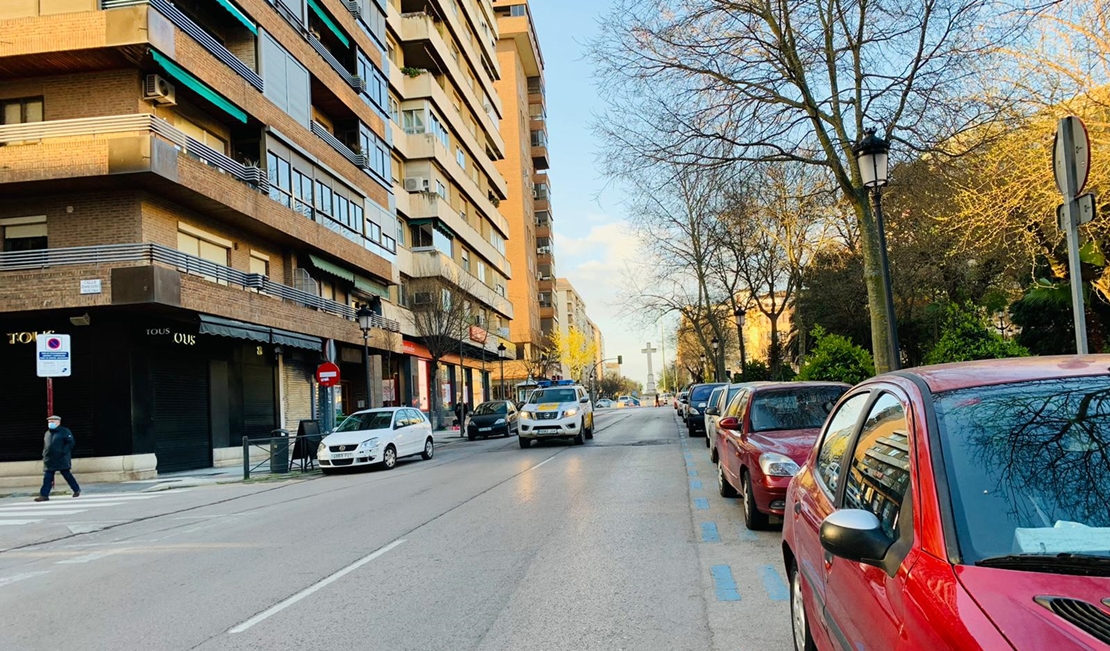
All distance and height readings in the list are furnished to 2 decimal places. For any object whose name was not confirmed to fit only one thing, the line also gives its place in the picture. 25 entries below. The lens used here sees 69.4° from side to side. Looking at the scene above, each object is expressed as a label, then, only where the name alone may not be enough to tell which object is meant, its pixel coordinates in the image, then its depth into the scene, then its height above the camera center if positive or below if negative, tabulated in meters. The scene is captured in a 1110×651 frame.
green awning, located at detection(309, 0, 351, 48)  30.06 +14.67
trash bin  19.84 -1.23
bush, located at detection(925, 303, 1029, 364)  15.85 +0.36
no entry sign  22.70 +0.77
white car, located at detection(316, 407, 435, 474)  18.78 -1.01
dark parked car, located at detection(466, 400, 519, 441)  32.03 -1.21
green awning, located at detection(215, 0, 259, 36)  23.08 +11.53
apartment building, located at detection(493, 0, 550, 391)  75.25 +22.37
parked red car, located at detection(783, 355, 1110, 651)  2.15 -0.51
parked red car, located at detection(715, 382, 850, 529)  8.13 -0.75
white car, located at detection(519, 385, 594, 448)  23.39 -0.86
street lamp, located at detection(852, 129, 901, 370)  12.73 +3.11
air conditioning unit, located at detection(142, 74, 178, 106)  20.28 +8.19
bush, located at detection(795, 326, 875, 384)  22.62 +0.17
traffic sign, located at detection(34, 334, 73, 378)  15.77 +1.27
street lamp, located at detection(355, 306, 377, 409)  25.17 +2.53
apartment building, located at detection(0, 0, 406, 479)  19.05 +5.20
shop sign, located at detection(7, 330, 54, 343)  19.72 +2.05
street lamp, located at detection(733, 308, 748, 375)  37.84 +2.72
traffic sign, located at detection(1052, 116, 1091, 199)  6.53 +1.65
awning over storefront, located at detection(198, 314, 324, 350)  20.88 +2.11
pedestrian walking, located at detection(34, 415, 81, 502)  15.60 -0.65
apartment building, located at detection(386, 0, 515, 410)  42.31 +12.83
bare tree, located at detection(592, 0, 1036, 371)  15.56 +5.58
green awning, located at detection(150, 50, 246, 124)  20.00 +8.62
